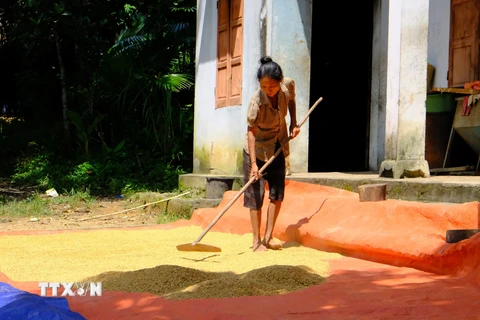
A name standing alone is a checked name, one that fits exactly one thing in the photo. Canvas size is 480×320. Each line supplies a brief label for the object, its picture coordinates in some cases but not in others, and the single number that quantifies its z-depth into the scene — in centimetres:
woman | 559
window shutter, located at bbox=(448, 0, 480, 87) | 841
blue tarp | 292
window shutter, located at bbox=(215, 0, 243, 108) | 901
